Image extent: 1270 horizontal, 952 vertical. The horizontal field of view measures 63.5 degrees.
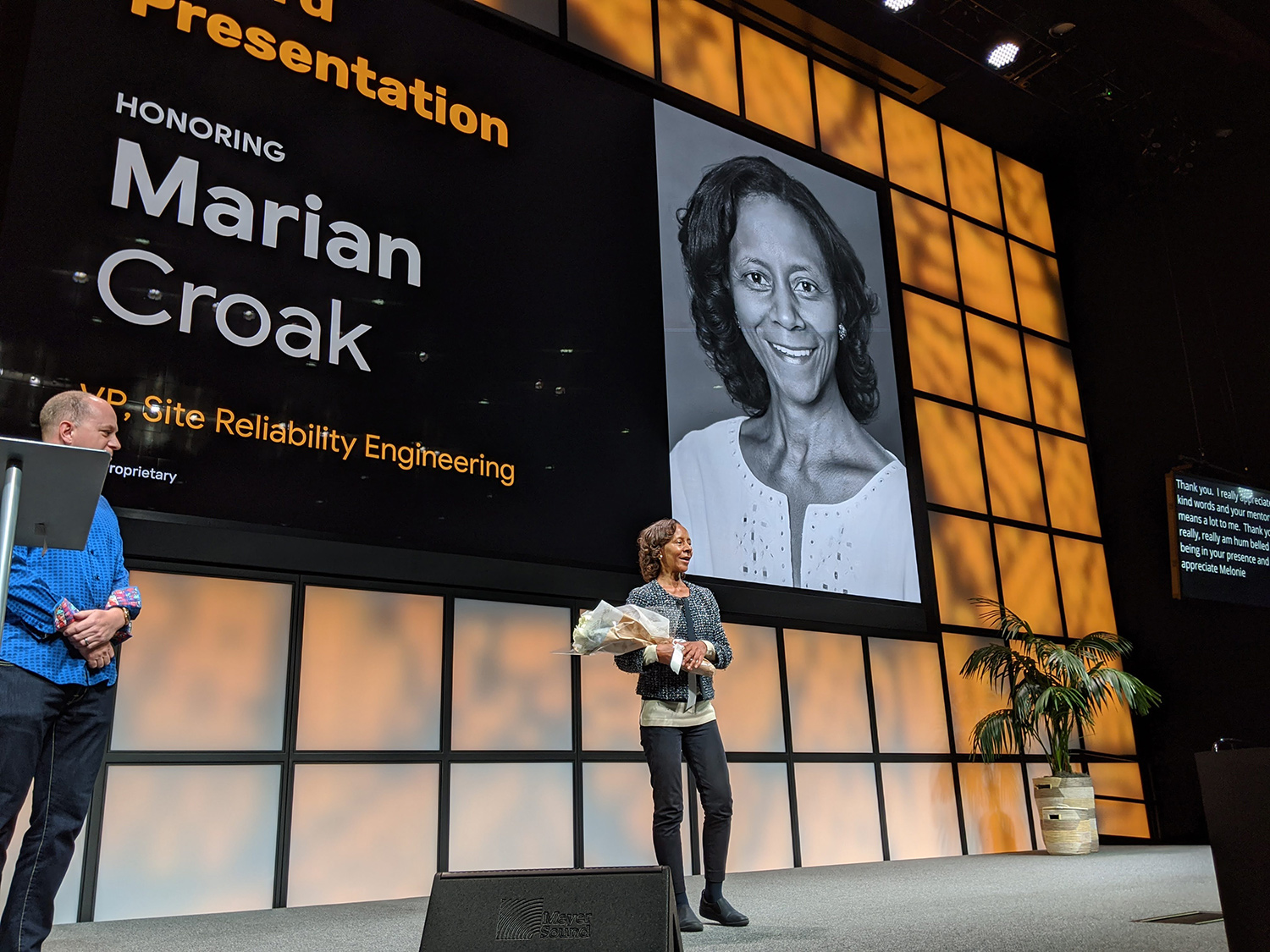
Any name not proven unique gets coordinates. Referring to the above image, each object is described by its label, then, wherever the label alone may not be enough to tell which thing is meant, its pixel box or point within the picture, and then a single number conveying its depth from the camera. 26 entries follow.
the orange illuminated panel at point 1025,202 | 8.59
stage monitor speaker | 1.77
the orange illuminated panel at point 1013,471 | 7.45
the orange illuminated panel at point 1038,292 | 8.32
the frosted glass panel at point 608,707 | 5.04
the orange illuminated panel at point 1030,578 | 7.30
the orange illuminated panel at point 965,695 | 6.60
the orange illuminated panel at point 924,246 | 7.50
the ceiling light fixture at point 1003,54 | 7.12
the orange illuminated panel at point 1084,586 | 7.62
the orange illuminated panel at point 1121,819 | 7.18
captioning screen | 6.68
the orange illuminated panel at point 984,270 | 7.92
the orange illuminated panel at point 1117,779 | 7.22
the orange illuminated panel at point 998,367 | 7.67
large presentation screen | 3.96
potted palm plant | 6.05
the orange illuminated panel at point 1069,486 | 7.83
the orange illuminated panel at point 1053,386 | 8.07
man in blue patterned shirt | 2.12
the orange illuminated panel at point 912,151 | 7.75
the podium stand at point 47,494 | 1.66
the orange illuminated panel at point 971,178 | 8.19
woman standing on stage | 3.14
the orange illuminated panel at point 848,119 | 7.36
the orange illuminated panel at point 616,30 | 6.12
